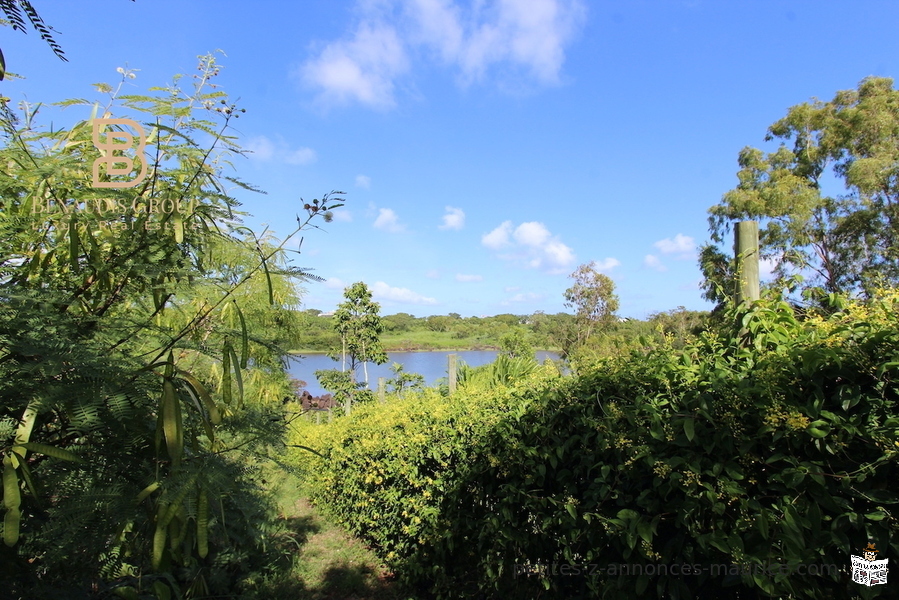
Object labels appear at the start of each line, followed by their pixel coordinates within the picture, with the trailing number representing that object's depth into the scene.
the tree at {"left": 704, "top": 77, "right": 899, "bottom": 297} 17.52
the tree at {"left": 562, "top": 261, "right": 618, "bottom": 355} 21.53
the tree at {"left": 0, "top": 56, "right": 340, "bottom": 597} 1.17
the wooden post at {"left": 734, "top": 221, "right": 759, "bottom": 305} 2.10
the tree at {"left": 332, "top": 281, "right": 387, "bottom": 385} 11.24
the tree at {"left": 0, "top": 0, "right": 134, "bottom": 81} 0.94
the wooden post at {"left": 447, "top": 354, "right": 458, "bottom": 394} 6.07
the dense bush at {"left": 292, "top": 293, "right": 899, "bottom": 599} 1.44
